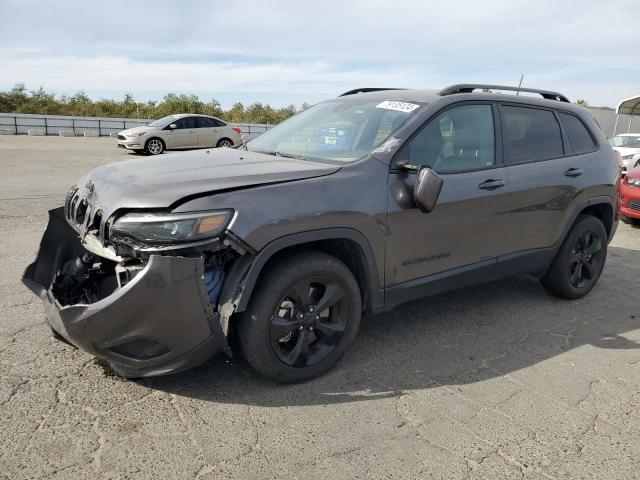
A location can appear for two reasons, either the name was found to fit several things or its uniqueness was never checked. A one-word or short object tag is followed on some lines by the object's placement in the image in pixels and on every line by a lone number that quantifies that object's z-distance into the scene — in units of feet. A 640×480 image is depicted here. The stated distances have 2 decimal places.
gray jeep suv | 8.66
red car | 27.32
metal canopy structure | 98.48
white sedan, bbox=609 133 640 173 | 45.47
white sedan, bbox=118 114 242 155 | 62.95
